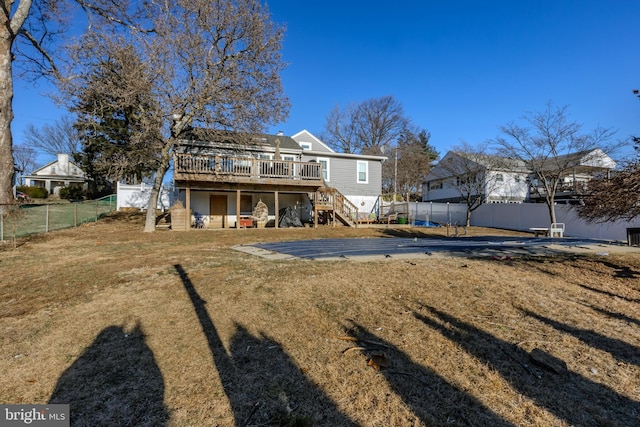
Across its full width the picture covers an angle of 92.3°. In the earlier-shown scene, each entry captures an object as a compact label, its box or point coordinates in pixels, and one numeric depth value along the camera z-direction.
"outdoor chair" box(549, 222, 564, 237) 13.48
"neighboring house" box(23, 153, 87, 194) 35.66
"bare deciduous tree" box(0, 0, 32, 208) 9.14
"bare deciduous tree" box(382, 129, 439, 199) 36.50
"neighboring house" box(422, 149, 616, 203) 17.78
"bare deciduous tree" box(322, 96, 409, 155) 39.12
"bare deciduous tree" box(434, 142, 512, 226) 21.81
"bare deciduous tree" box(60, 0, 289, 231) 12.11
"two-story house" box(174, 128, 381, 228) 14.25
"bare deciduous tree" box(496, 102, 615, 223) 17.08
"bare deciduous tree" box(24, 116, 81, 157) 40.12
